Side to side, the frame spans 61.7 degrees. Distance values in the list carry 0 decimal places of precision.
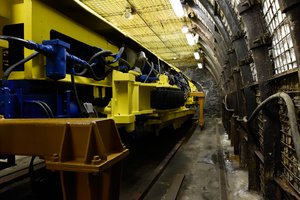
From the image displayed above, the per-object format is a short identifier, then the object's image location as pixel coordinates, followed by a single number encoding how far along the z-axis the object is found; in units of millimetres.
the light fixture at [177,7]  5020
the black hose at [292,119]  1414
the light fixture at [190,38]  8712
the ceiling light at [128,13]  7008
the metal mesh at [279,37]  2096
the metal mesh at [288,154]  1929
